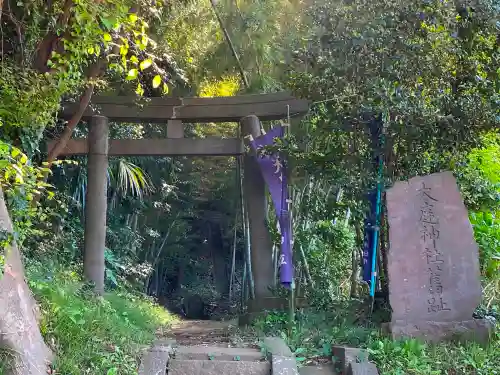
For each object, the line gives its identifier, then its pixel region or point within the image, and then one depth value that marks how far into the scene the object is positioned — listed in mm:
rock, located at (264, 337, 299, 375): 4023
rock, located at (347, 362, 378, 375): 3945
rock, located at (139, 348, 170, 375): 4065
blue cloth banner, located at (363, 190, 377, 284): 5160
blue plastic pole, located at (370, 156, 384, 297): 5102
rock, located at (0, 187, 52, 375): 3350
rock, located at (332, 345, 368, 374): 4086
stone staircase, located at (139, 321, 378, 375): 4055
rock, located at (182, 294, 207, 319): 16156
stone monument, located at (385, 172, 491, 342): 4422
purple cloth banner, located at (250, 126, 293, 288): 6152
